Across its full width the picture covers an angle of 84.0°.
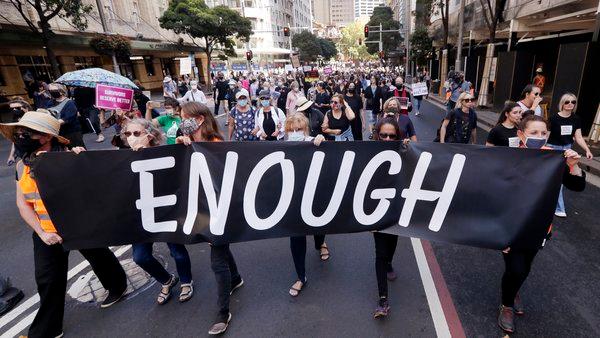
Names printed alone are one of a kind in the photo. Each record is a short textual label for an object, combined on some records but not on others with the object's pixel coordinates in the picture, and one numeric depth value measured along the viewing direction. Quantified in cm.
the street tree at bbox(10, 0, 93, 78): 1463
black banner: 263
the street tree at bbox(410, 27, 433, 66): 3034
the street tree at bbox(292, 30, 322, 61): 6912
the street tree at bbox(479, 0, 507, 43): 1423
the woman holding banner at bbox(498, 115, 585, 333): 249
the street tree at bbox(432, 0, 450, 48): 2217
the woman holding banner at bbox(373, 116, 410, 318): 285
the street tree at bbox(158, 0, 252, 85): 2967
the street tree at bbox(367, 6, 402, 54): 6288
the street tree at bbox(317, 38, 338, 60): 7896
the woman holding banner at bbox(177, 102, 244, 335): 282
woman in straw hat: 259
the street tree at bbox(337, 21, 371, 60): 12181
